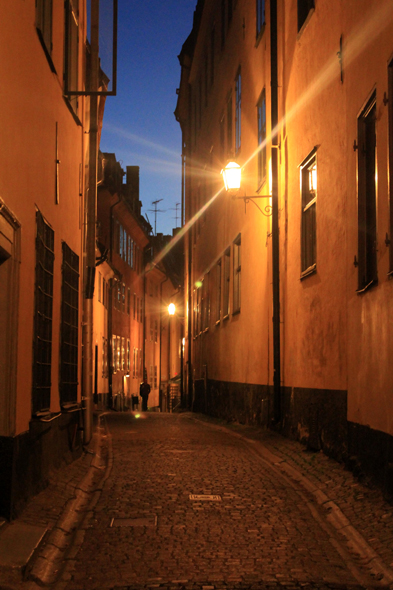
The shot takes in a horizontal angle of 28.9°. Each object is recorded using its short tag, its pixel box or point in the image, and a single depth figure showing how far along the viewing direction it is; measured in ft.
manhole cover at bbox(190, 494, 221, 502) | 25.70
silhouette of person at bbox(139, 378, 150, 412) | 127.68
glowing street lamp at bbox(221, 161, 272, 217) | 45.91
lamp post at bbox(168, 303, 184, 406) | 107.36
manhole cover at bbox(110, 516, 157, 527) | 22.22
